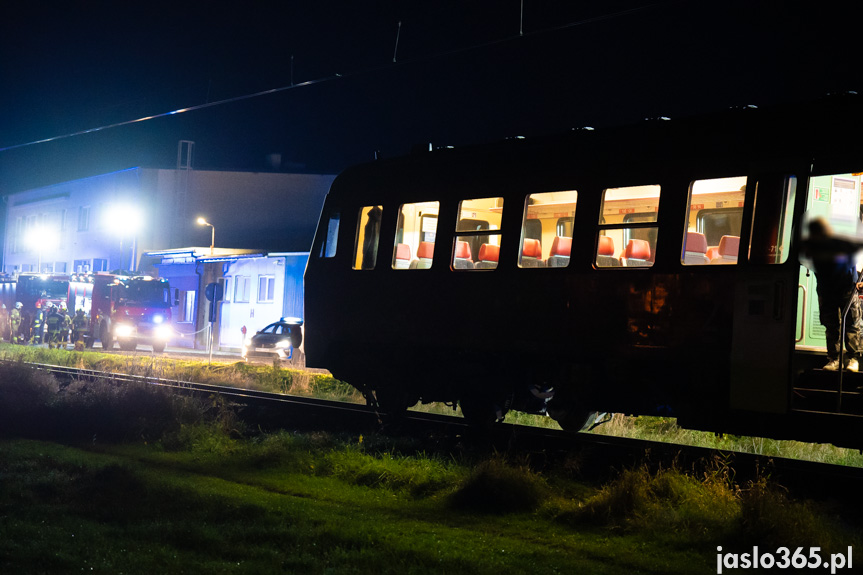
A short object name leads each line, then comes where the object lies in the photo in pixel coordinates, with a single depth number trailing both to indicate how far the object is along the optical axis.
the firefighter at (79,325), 37.59
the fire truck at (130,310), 35.00
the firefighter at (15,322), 40.56
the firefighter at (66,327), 37.34
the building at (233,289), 40.56
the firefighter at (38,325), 40.56
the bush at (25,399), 13.71
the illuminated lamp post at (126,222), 52.28
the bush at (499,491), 8.41
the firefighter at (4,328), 40.84
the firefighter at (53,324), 38.06
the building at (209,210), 51.59
